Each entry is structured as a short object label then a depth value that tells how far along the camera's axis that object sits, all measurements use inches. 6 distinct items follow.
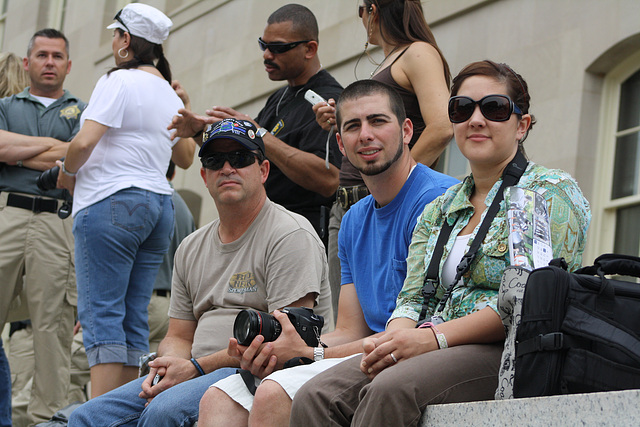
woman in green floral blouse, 193.2
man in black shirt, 335.5
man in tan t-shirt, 274.5
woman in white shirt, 337.5
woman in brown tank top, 300.1
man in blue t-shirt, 243.3
